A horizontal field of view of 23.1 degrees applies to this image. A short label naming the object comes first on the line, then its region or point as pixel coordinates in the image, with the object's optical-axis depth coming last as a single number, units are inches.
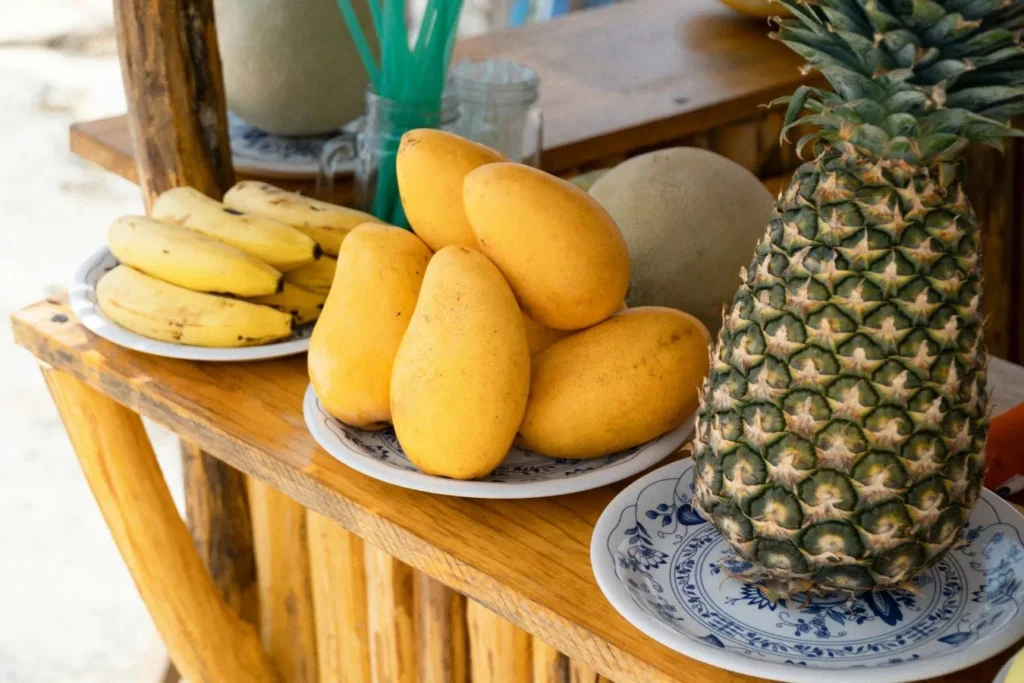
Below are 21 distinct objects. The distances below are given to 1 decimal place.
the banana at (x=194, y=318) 59.0
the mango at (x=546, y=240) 52.7
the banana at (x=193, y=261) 59.0
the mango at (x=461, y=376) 51.6
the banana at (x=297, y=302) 60.5
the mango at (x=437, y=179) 54.3
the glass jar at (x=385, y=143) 63.0
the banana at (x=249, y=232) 59.9
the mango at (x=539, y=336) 54.9
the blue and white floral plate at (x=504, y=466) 52.1
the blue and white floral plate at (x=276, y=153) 70.0
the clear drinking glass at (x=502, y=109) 67.5
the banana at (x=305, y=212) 61.2
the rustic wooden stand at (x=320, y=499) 51.9
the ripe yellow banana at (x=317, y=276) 61.2
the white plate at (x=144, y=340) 58.7
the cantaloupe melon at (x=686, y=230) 58.2
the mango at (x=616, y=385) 52.7
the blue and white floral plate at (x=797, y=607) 47.6
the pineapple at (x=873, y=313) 46.6
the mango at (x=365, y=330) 53.6
